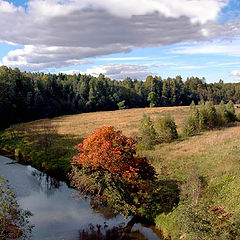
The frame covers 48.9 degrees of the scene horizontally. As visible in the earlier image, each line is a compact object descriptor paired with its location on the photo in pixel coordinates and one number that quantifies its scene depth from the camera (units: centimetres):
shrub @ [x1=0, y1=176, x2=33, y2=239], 1661
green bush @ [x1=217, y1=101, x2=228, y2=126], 5577
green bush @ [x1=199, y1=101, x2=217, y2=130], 5038
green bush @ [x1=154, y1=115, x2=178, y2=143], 4238
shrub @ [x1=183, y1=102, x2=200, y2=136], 4653
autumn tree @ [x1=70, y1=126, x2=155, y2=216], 2095
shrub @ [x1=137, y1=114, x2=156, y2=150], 3915
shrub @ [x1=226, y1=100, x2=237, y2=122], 5988
